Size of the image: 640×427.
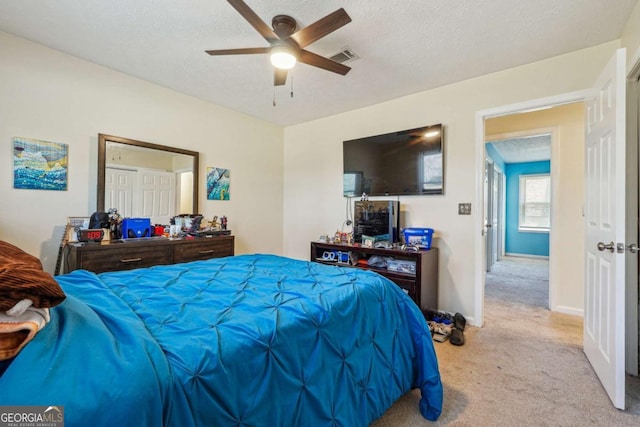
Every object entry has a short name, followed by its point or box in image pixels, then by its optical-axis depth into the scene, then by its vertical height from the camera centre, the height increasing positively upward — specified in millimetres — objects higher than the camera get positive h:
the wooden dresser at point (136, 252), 2324 -362
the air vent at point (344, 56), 2447 +1380
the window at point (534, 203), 6844 +361
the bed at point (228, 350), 685 -416
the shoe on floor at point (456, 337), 2500 -1052
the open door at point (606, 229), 1637 -62
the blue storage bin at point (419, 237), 3047 -219
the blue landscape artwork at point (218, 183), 3646 +383
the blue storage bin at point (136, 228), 2748 -149
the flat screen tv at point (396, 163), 3180 +624
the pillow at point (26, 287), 704 -194
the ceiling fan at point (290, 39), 1689 +1127
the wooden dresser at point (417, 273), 2783 -574
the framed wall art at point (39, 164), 2336 +387
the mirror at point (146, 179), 2807 +355
